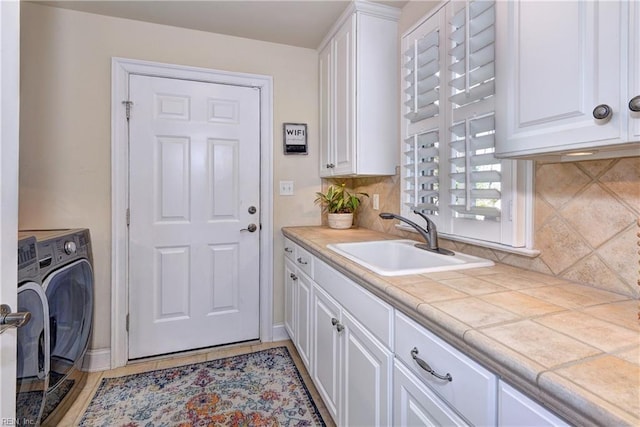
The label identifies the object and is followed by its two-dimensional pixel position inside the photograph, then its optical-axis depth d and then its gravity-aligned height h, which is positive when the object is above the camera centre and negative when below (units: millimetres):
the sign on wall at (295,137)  2480 +575
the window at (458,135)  1203 +346
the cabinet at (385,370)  653 -460
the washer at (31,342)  1255 -562
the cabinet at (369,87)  1895 +752
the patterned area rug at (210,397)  1643 -1086
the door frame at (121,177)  2088 +220
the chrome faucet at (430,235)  1492 -125
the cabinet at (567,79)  683 +328
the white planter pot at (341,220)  2342 -80
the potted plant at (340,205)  2350 +34
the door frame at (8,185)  688 +57
